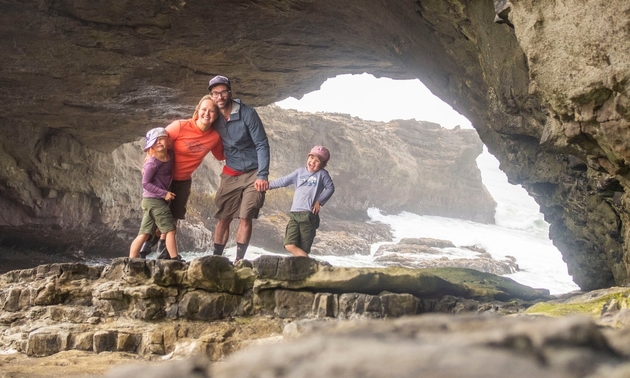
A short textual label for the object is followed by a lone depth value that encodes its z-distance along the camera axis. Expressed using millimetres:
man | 5320
